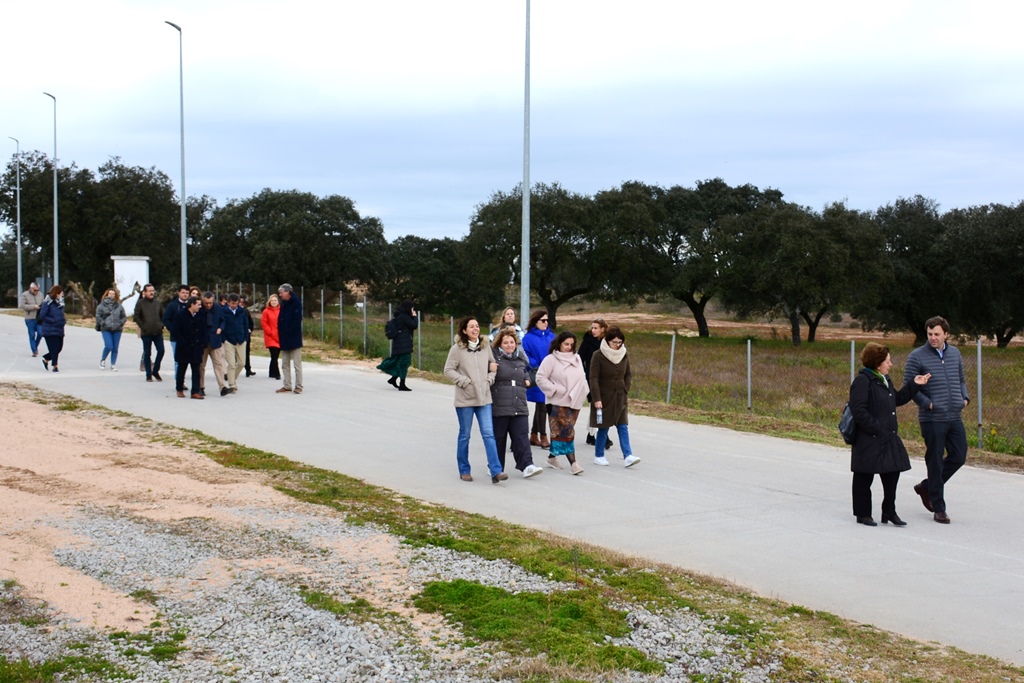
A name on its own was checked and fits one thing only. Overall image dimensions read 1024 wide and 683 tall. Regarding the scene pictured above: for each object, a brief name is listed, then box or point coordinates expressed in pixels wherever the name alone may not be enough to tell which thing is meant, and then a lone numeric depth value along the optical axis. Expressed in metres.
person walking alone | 18.17
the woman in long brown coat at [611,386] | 11.09
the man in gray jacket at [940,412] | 8.70
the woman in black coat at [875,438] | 8.38
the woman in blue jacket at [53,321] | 19.78
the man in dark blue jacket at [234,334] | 17.47
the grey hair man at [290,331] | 17.14
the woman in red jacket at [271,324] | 19.09
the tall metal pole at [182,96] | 31.53
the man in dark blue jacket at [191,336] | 15.94
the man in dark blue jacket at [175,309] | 16.47
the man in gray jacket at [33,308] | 21.88
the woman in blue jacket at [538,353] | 12.55
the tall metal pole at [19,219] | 49.02
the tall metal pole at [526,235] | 20.72
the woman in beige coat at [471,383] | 10.23
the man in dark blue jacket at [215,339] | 16.31
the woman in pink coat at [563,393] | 10.95
